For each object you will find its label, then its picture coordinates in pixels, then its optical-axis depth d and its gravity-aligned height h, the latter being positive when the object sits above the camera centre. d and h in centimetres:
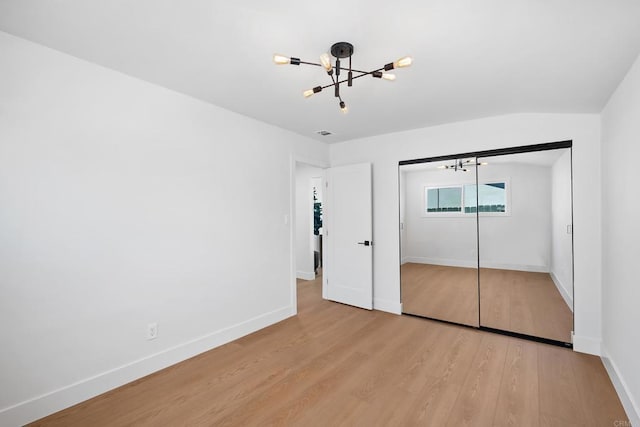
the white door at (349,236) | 418 -32
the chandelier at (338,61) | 163 +93
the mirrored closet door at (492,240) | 311 -31
